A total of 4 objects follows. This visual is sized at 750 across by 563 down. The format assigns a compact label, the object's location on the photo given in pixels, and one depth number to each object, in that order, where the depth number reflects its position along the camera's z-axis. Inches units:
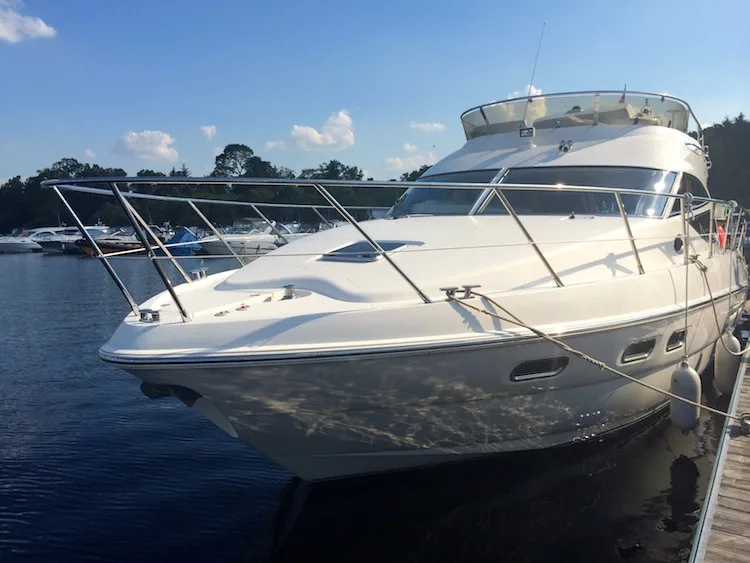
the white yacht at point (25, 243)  1740.9
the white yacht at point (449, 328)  135.1
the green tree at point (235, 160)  3382.9
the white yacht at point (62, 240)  1593.3
